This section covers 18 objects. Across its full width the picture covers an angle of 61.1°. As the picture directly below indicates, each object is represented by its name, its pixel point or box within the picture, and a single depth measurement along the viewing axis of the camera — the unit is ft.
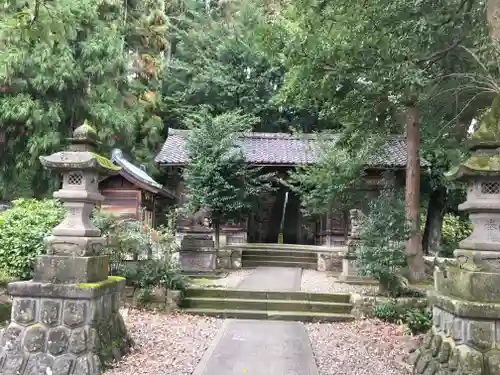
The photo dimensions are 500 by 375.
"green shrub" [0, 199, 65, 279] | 22.86
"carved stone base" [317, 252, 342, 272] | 42.42
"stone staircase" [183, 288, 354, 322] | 25.61
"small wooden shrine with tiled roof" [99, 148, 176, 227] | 48.11
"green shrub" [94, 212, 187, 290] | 25.40
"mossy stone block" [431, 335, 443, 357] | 15.09
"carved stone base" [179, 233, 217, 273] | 35.42
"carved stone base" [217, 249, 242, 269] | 41.57
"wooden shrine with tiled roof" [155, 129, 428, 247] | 50.26
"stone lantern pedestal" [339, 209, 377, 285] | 34.19
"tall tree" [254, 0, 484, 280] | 23.11
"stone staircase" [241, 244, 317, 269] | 45.06
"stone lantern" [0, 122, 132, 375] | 14.64
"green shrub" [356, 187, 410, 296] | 25.61
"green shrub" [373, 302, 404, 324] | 24.58
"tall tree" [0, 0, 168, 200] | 39.55
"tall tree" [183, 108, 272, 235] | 37.11
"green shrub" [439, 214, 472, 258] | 48.01
